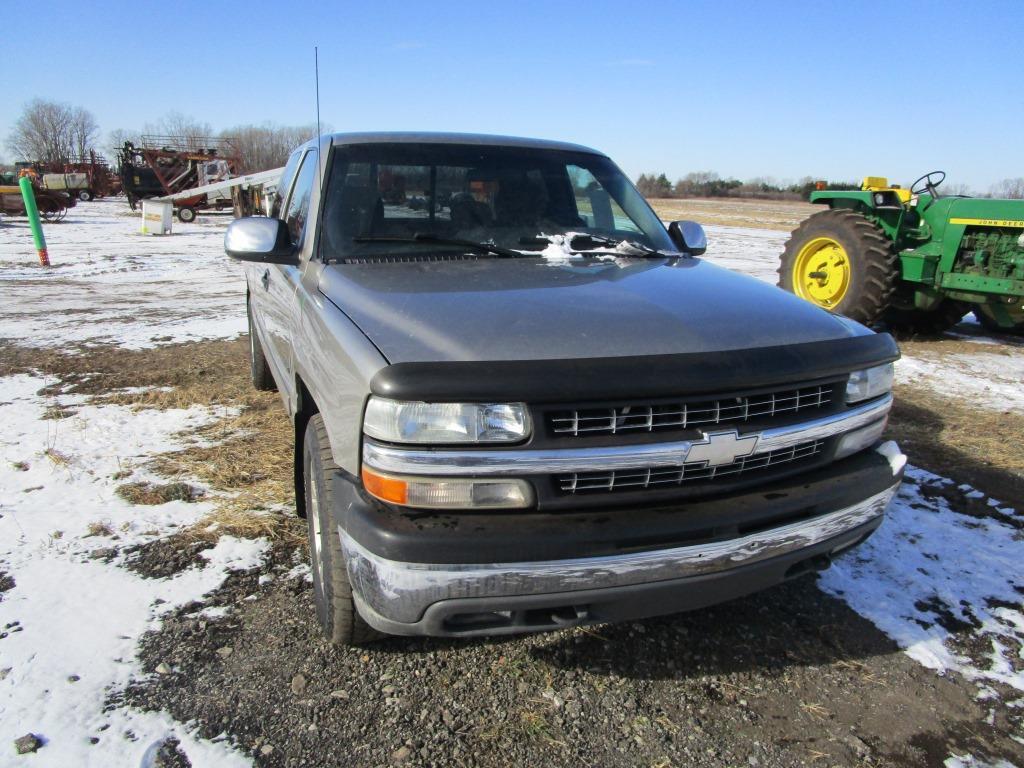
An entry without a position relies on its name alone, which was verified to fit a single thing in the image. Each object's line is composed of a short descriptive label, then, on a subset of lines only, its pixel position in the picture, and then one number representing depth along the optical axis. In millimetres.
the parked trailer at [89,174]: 36000
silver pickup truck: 1748
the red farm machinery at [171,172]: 29172
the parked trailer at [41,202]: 23844
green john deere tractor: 6688
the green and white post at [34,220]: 12555
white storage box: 19500
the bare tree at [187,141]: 33000
